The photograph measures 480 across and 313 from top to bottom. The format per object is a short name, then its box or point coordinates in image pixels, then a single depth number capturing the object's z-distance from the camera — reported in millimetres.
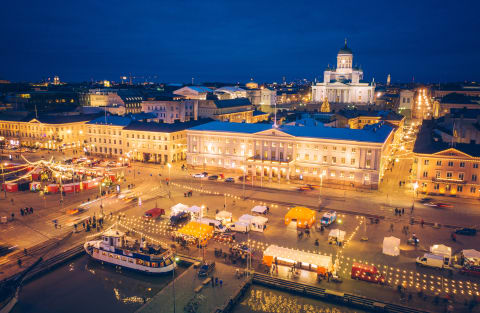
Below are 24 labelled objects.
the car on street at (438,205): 57812
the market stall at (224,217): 51094
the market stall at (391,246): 41531
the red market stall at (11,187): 67125
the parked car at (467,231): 47469
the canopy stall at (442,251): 39344
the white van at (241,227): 48438
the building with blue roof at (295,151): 69125
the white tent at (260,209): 54219
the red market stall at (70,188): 65950
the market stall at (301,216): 49403
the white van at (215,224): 48219
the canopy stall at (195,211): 52094
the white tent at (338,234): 44797
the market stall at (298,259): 37672
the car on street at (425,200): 60775
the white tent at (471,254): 38791
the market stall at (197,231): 44875
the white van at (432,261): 38812
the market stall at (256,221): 48919
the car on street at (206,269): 37606
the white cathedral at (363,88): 198875
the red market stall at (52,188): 65938
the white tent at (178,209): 52916
